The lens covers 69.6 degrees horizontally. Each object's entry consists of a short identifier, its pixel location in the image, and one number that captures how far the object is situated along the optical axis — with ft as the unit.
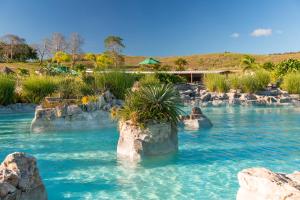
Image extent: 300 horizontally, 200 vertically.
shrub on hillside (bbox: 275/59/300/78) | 71.39
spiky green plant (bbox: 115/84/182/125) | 18.47
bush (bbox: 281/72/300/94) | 57.54
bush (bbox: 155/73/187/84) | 66.66
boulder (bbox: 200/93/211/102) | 53.63
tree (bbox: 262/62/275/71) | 86.36
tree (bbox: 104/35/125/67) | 161.38
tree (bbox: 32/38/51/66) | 141.45
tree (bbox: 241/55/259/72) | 88.03
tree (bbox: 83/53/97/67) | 105.82
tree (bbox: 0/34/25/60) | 134.29
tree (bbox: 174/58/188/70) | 112.89
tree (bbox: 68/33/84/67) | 136.45
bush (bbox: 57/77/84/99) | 33.33
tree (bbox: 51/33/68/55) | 139.92
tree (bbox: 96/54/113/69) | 93.38
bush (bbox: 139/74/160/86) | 36.13
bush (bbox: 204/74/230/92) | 60.49
